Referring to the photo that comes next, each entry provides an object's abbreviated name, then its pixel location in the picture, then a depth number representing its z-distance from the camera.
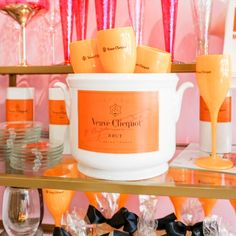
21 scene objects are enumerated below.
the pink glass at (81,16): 0.82
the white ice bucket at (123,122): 0.59
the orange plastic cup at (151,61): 0.62
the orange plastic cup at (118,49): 0.60
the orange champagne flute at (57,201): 0.77
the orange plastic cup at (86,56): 0.64
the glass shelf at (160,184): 0.60
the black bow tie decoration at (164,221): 0.79
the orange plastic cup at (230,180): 0.61
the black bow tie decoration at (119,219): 0.77
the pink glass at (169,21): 0.78
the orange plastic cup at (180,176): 0.63
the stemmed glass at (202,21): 0.77
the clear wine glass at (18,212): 0.86
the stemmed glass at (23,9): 0.81
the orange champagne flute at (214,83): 0.63
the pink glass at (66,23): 0.81
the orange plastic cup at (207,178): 0.62
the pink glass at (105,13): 0.78
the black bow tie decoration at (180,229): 0.73
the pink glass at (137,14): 0.78
